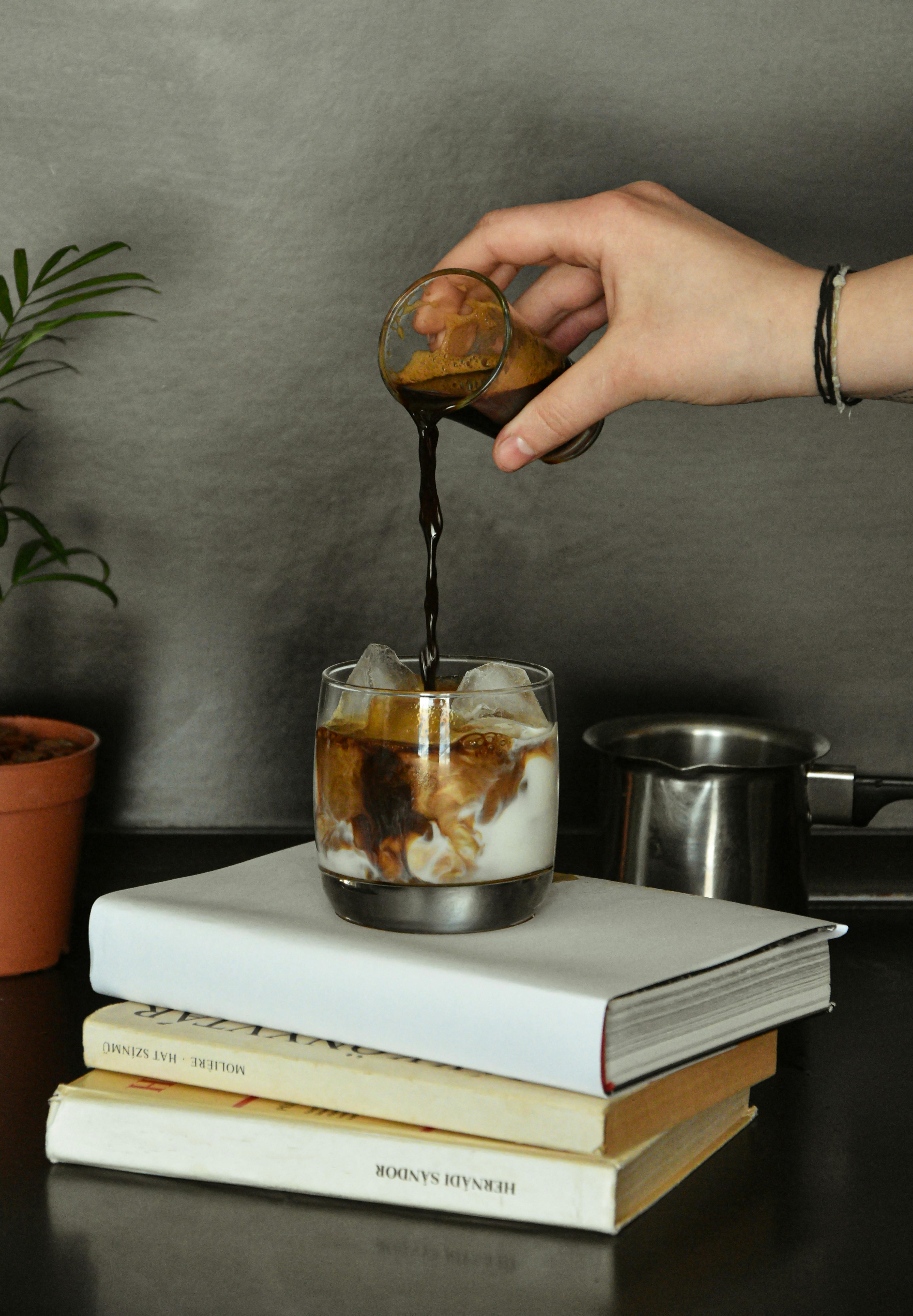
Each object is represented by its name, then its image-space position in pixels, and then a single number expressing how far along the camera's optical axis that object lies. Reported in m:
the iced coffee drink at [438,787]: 0.92
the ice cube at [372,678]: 0.95
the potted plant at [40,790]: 1.09
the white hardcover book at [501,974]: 0.87
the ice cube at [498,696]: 0.93
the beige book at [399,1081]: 0.87
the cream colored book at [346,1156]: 0.87
